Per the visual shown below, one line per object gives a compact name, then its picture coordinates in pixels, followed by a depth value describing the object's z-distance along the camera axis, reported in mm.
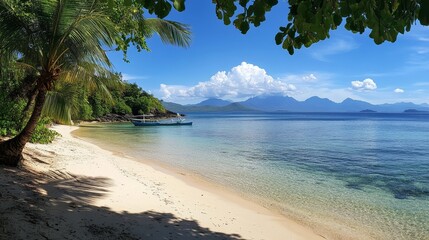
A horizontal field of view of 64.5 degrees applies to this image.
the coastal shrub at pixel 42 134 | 14491
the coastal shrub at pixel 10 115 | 12250
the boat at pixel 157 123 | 57156
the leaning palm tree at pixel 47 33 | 7918
